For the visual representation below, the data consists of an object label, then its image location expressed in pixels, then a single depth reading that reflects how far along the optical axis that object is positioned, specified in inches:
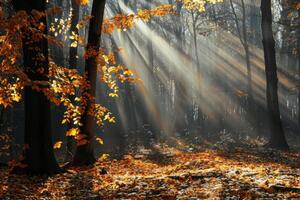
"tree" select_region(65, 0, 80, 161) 660.5
